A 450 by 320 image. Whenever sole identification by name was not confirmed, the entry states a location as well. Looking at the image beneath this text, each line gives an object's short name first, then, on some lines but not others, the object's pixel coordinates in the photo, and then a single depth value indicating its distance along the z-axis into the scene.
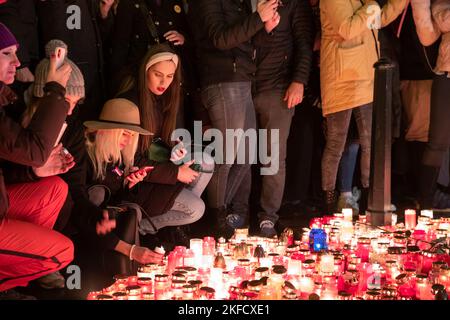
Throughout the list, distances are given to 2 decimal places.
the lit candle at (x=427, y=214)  9.85
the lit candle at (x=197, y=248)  7.90
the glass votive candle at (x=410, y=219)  9.66
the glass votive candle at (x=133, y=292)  6.52
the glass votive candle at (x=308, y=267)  7.51
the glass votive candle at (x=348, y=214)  9.67
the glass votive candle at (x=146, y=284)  6.87
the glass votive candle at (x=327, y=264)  7.46
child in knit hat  7.63
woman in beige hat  8.51
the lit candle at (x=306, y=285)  7.03
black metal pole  9.40
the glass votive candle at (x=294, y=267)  7.43
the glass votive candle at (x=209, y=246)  8.24
